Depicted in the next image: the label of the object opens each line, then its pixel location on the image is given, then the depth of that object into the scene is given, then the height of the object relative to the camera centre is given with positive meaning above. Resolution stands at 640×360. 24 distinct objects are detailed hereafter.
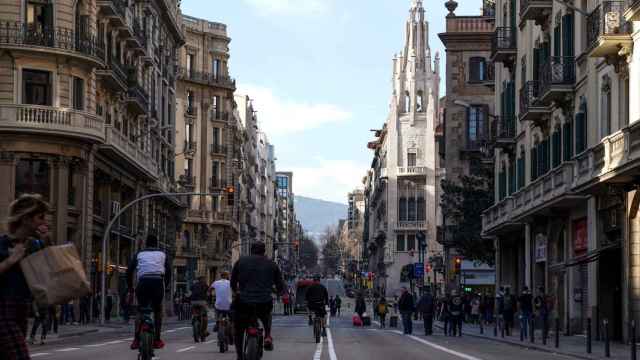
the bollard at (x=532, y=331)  35.78 -1.81
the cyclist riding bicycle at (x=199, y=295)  29.02 -0.67
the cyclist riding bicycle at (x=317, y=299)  33.06 -0.86
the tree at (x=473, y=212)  67.50 +2.96
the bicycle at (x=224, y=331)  24.51 -1.26
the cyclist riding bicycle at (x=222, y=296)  25.50 -0.61
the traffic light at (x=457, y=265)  65.69 +0.09
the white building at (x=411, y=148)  141.25 +13.25
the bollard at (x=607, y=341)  25.77 -1.52
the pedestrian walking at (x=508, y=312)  43.31 -1.54
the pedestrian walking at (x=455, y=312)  44.33 -1.60
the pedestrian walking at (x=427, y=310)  44.91 -1.54
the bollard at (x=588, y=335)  27.04 -1.49
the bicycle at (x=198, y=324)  29.91 -1.38
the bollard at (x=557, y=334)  31.42 -1.66
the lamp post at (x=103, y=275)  49.34 -0.38
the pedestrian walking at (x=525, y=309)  39.03 -1.31
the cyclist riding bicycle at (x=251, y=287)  16.45 -0.28
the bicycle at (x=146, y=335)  17.08 -0.93
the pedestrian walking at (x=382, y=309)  60.16 -2.12
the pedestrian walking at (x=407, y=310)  44.81 -1.55
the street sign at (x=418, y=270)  79.88 -0.22
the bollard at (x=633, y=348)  22.53 -1.44
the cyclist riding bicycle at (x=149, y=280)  17.31 -0.20
